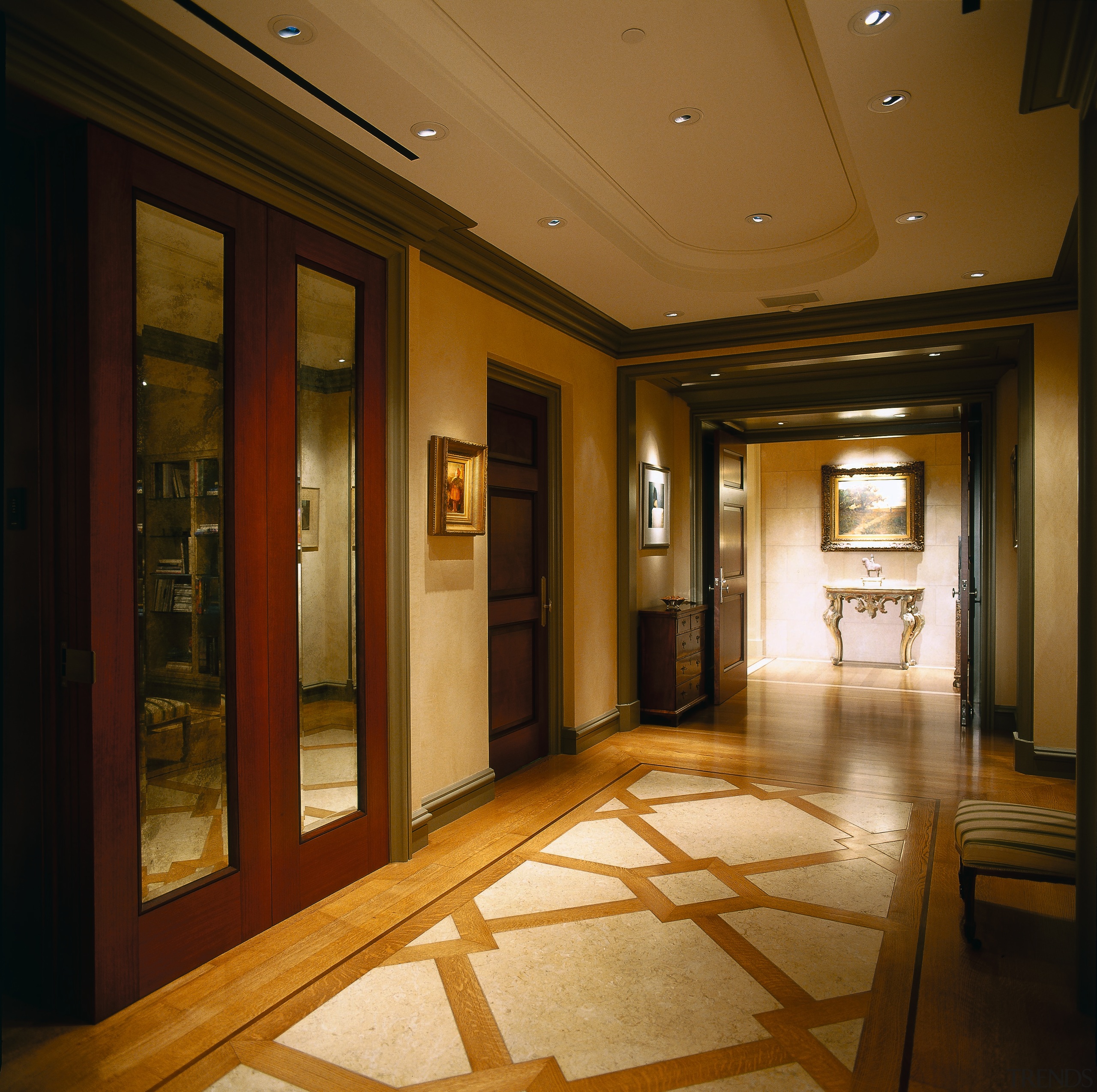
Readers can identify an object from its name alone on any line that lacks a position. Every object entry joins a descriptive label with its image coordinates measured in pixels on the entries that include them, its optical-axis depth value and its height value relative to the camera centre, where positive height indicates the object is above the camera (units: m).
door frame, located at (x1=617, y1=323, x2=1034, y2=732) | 4.78 +1.16
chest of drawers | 5.91 -0.87
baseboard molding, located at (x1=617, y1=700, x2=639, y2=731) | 5.84 -1.22
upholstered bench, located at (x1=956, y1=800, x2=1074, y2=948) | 2.62 -1.01
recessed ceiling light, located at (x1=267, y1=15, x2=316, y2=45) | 2.27 +1.49
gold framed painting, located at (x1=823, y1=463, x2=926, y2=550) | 8.70 +0.44
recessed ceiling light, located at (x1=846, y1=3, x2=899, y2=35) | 2.24 +1.50
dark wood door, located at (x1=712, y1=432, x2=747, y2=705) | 6.63 -0.19
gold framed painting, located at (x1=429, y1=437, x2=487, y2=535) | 3.71 +0.30
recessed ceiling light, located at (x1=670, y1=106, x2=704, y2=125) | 3.01 +1.63
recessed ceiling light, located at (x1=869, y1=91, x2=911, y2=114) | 2.70 +1.51
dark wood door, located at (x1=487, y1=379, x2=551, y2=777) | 4.64 -0.17
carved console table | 8.50 -0.60
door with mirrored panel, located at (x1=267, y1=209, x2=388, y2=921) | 2.91 -0.05
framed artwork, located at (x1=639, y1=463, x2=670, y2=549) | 6.05 +0.33
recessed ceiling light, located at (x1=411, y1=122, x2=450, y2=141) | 2.85 +1.50
